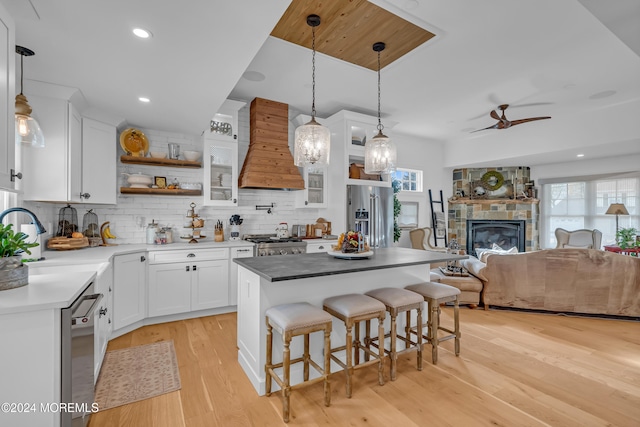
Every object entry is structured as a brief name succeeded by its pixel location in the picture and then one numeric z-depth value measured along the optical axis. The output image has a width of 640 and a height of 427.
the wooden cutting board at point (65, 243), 2.99
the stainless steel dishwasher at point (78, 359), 1.41
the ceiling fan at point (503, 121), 4.52
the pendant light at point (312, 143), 2.53
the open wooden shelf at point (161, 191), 3.66
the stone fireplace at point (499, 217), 6.62
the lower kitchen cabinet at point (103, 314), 2.16
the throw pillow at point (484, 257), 4.03
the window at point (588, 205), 5.68
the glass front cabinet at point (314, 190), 4.67
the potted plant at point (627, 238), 4.77
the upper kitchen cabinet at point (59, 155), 2.71
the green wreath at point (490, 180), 6.86
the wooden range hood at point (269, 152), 4.17
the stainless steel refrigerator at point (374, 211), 4.61
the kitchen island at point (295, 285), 2.20
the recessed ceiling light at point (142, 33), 1.91
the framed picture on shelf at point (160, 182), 3.87
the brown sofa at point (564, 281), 3.60
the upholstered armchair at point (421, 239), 6.14
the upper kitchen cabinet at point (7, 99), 1.60
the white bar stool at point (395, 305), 2.35
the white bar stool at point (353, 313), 2.12
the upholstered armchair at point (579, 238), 5.80
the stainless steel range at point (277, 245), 3.91
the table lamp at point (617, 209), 5.39
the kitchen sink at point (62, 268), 2.34
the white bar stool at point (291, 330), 1.91
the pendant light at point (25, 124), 2.01
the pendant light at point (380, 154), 2.83
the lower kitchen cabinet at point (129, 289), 3.04
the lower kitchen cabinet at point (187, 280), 3.43
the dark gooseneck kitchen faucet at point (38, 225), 1.80
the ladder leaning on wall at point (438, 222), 6.81
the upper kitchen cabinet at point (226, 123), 4.04
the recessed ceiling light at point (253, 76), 3.51
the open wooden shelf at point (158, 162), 3.65
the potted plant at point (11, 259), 1.50
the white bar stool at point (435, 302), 2.60
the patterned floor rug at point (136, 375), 2.12
